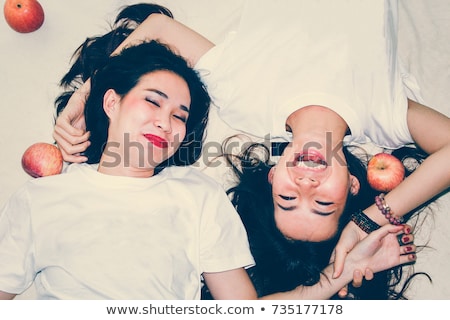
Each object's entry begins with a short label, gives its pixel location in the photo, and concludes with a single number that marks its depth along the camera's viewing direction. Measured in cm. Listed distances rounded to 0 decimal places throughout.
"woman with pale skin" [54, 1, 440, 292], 124
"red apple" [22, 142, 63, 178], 128
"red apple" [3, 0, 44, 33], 139
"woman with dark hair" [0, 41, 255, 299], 120
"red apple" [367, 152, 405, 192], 130
